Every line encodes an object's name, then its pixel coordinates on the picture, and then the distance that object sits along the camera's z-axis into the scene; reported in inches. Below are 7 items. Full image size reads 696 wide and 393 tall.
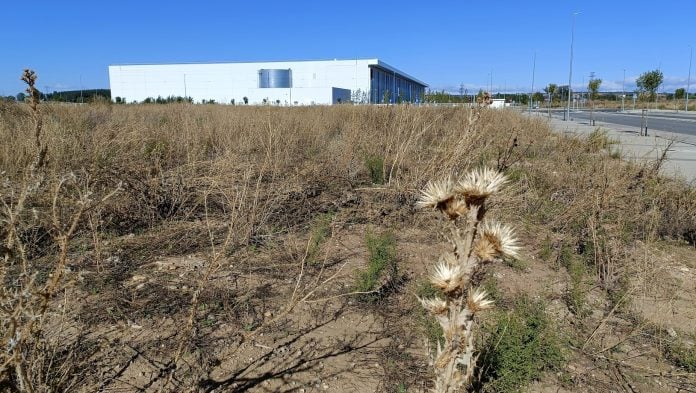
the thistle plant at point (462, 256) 48.5
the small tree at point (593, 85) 2364.7
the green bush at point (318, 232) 171.0
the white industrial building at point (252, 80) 1989.4
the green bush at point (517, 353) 99.9
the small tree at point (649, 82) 2111.2
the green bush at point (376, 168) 262.7
